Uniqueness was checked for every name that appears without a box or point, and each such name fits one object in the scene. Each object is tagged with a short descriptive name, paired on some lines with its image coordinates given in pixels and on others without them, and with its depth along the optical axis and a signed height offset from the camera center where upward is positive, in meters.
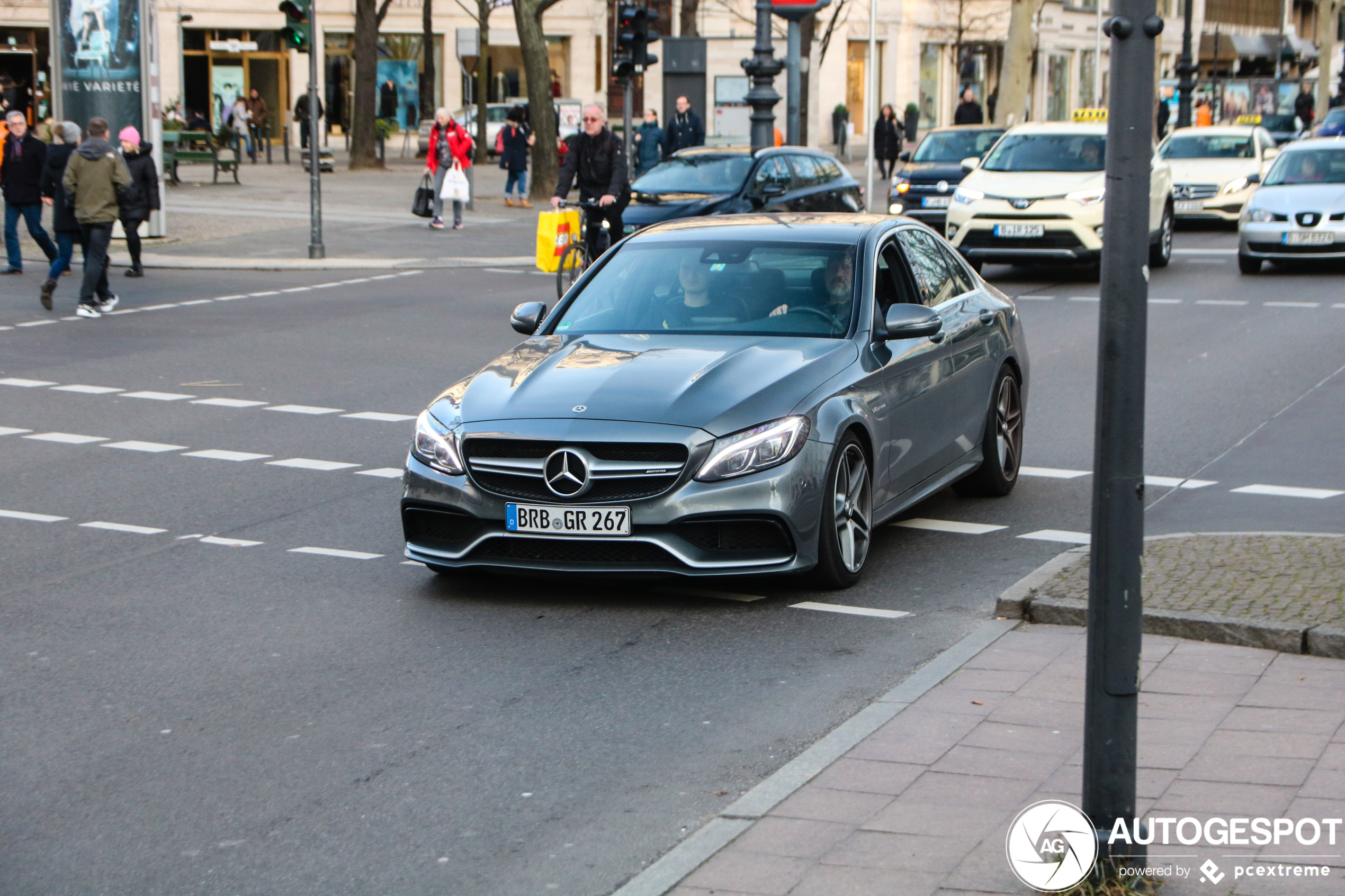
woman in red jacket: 27.80 +0.24
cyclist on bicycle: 19.09 -0.05
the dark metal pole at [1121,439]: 3.85 -0.59
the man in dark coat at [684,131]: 32.28 +0.61
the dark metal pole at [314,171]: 22.66 -0.10
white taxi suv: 20.16 -0.42
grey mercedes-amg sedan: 6.84 -0.99
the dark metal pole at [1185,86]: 50.00 +2.28
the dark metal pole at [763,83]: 27.75 +1.30
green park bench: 37.16 +0.18
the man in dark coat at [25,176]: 20.75 -0.16
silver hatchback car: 20.88 -0.60
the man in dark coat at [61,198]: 19.09 -0.40
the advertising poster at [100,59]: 24.92 +1.42
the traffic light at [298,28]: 23.14 +1.75
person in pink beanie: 20.31 -0.29
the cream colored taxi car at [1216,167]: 28.03 +0.03
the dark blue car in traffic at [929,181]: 27.19 -0.21
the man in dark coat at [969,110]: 39.81 +1.27
